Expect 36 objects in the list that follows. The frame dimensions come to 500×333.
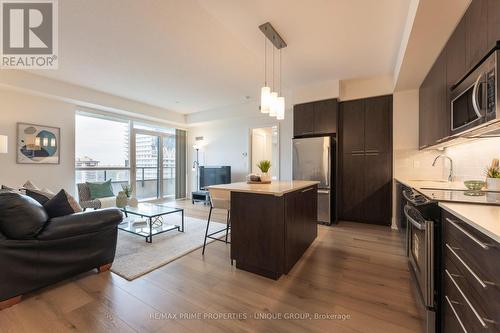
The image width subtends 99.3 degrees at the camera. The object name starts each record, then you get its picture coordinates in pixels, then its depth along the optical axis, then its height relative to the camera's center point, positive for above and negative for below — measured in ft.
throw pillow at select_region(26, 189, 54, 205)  7.09 -0.95
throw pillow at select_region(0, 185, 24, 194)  7.15 -0.73
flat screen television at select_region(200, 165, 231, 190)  19.94 -0.76
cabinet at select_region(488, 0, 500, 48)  4.16 +2.93
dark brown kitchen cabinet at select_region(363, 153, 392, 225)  12.47 -1.25
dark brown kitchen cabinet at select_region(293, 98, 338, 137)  13.39 +3.23
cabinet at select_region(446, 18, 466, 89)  5.86 +3.33
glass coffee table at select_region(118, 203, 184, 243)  10.37 -3.15
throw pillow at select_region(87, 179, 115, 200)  14.37 -1.56
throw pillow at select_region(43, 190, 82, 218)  6.72 -1.23
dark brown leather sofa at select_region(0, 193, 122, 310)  5.36 -2.17
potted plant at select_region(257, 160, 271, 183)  8.98 -0.21
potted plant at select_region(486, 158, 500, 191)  6.12 -0.30
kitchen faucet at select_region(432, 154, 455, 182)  9.48 -0.37
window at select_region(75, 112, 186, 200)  16.33 +1.08
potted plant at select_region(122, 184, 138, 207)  12.33 -1.85
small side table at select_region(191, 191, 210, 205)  19.82 -2.77
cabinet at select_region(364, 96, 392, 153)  12.50 +2.56
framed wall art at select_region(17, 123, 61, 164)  12.80 +1.48
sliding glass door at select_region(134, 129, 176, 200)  19.95 +0.30
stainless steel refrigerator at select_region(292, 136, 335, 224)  12.93 +0.06
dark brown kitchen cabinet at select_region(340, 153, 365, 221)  13.17 -1.26
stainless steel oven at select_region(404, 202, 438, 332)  4.51 -2.34
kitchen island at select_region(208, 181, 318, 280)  6.74 -2.00
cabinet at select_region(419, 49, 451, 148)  7.42 +2.46
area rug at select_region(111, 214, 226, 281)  7.54 -3.55
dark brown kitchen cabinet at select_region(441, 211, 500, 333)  2.64 -1.68
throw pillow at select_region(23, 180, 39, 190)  7.67 -0.71
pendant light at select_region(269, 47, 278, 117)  8.02 +2.38
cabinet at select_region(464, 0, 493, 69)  4.70 +3.23
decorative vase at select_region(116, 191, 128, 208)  11.90 -1.83
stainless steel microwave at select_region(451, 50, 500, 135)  4.20 +1.61
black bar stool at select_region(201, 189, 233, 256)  8.25 -1.25
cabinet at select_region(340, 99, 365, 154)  13.19 +2.59
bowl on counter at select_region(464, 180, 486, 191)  6.23 -0.55
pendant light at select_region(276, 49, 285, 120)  8.23 +2.34
